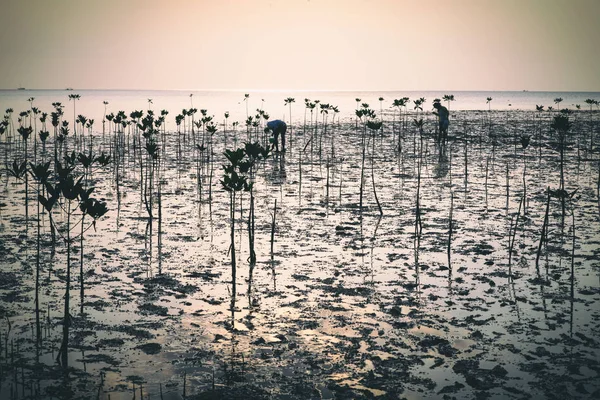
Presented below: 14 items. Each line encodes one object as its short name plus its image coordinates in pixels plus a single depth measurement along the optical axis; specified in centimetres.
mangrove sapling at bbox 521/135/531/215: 1642
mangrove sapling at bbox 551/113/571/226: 1209
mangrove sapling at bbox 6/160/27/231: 870
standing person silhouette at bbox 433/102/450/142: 2697
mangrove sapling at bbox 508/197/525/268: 929
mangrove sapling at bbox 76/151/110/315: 741
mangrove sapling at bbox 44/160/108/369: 615
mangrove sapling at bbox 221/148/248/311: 920
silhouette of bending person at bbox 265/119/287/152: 2633
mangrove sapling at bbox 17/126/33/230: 1712
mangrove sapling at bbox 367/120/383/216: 1630
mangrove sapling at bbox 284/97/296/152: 2905
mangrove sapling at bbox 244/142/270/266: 948
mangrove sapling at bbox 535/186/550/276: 945
